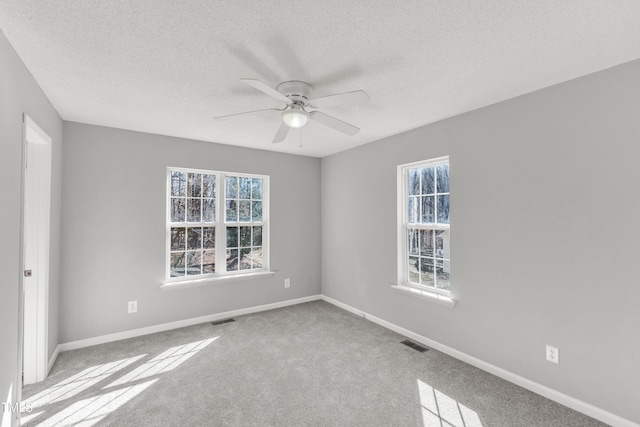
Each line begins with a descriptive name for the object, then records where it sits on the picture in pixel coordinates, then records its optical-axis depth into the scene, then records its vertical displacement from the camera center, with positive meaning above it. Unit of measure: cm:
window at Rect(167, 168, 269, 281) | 393 -6
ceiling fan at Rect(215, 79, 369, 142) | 198 +81
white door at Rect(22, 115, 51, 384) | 254 -34
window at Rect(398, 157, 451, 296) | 326 -9
